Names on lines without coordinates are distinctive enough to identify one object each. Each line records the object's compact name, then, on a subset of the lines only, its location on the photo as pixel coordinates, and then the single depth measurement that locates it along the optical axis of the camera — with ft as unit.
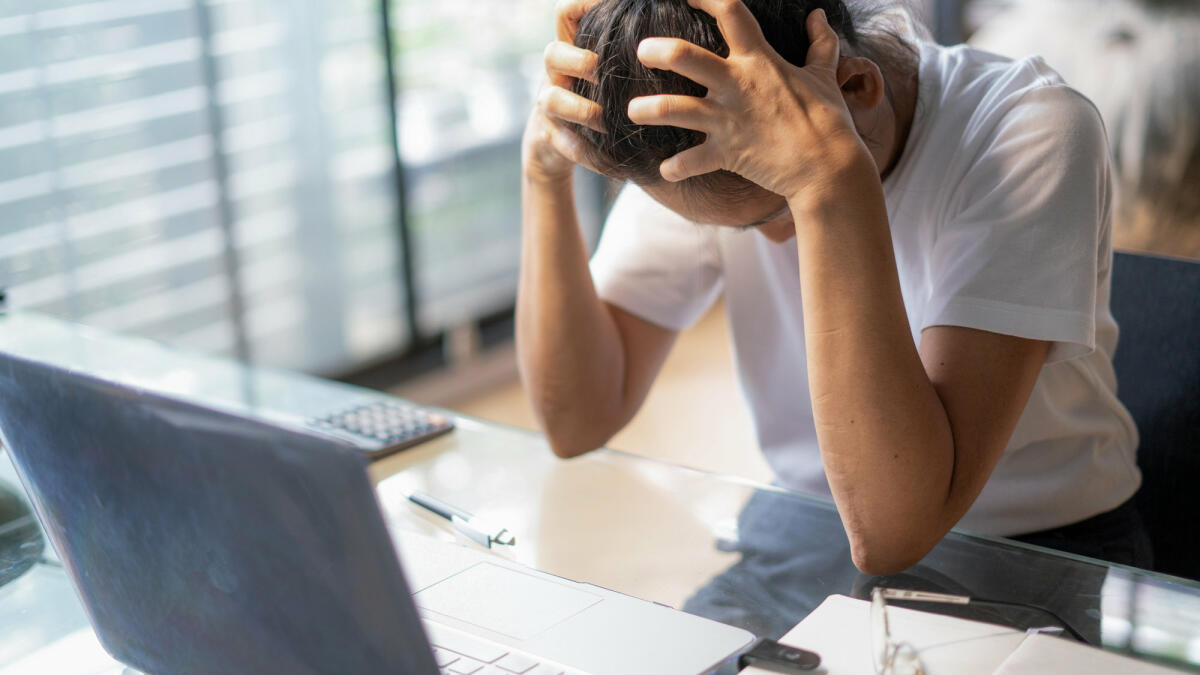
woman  2.51
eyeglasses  2.16
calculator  3.43
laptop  1.75
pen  2.88
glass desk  2.46
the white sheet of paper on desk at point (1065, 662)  2.14
